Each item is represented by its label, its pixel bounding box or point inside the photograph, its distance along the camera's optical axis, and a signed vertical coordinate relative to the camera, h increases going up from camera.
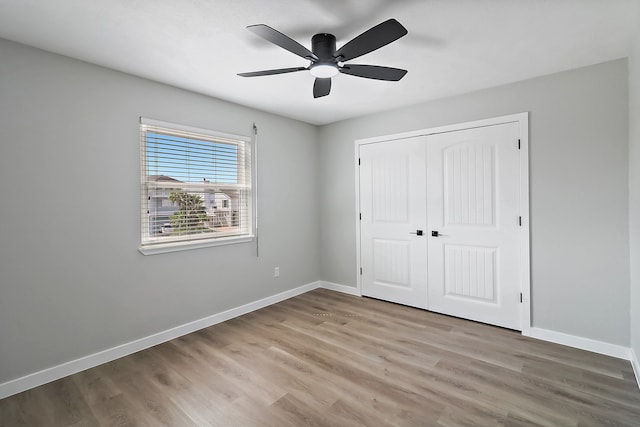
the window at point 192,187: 2.88 +0.26
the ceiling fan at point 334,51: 1.71 +1.02
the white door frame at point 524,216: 2.93 -0.10
